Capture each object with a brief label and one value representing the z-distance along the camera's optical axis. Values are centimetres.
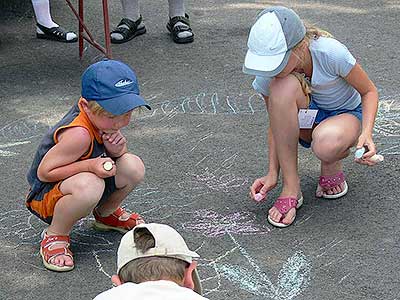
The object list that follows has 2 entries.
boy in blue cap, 436
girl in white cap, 470
